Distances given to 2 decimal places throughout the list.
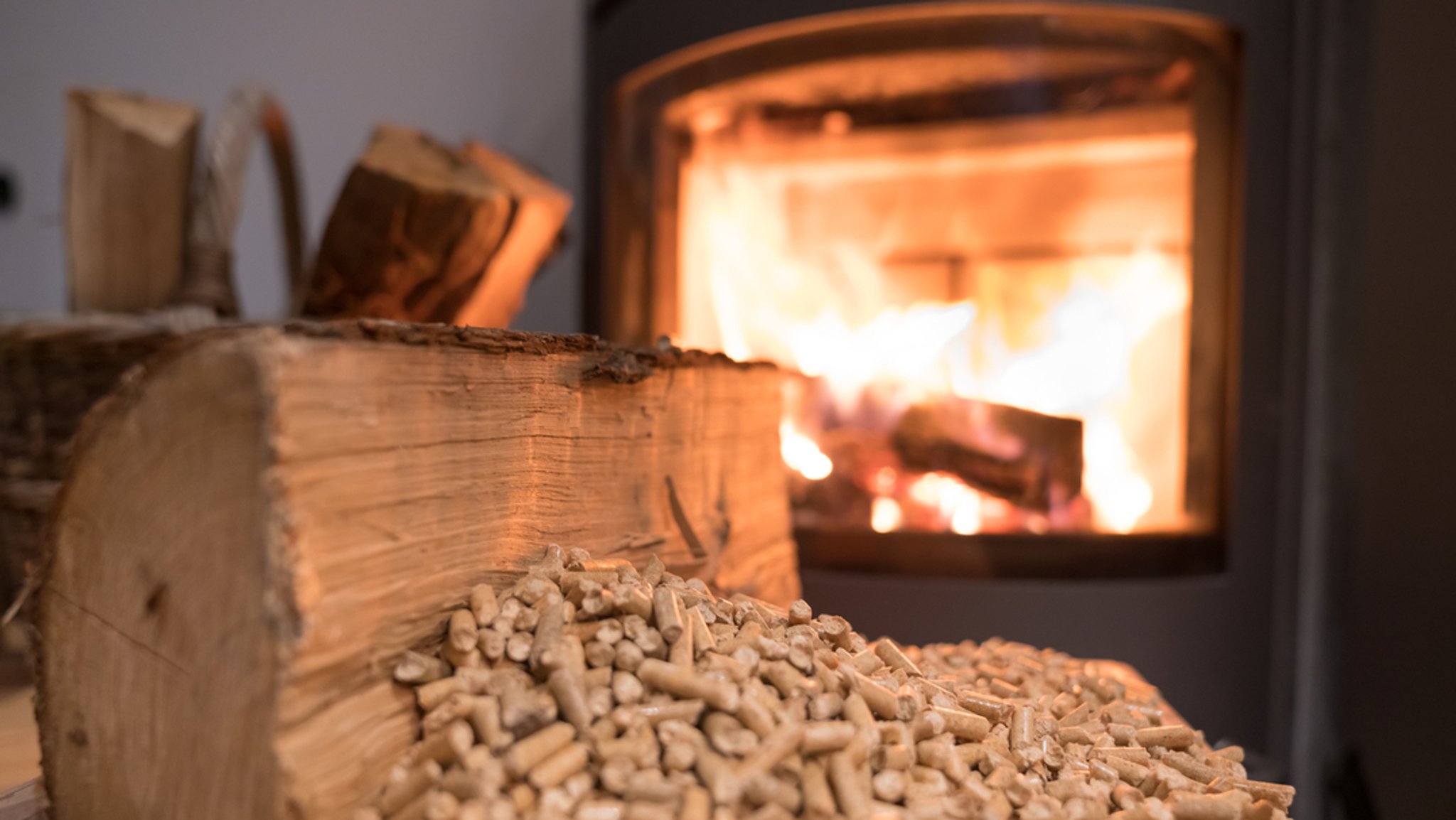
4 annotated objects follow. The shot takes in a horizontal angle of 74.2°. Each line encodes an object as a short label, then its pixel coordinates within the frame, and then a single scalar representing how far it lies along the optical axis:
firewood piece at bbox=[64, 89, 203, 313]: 1.18
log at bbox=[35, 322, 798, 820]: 0.51
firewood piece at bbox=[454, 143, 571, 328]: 1.30
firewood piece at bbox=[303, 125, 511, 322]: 1.17
